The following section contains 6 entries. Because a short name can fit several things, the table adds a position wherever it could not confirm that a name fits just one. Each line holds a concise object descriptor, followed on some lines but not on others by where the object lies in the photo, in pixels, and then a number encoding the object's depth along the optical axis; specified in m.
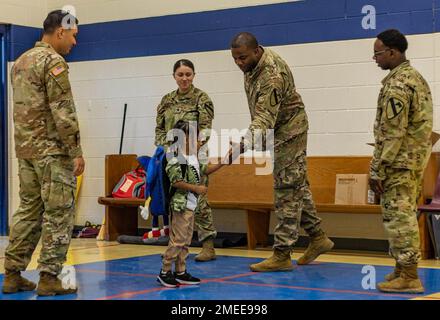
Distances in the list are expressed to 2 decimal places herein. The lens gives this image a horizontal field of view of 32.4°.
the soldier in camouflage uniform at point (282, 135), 5.47
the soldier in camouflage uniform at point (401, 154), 4.64
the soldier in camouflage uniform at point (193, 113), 6.57
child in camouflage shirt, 4.81
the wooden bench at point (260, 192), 7.02
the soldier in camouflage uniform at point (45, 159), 4.54
